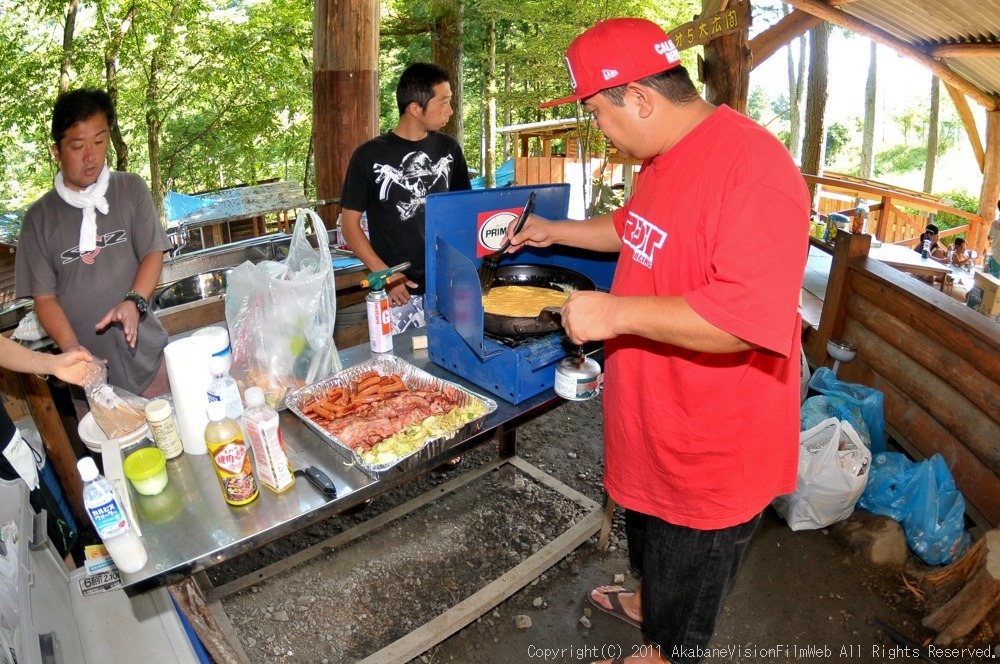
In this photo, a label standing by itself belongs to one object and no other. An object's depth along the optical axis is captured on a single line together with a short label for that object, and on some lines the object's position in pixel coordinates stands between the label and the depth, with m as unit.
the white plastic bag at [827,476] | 3.04
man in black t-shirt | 3.43
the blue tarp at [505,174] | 14.68
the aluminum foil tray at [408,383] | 1.82
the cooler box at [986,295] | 3.51
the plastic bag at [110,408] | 1.89
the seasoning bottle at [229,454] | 1.56
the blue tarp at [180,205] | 5.57
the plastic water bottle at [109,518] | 1.37
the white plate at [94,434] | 1.83
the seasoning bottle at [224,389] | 1.73
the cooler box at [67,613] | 1.31
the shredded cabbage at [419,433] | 1.82
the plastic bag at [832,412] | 3.35
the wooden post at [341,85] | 5.12
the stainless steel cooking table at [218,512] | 1.51
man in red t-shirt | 1.33
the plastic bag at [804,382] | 3.55
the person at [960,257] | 6.91
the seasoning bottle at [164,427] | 1.77
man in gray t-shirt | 2.62
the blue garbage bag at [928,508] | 2.97
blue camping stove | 2.12
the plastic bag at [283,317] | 2.06
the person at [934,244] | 7.08
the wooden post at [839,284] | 3.88
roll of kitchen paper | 1.75
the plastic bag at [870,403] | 3.44
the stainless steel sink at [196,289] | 3.95
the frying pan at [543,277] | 2.71
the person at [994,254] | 5.22
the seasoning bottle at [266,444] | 1.61
